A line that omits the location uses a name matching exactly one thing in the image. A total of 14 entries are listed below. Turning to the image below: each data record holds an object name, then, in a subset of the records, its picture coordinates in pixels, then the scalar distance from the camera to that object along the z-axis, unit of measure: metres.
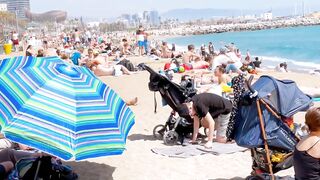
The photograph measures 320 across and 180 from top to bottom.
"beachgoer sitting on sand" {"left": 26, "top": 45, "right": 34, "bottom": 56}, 13.36
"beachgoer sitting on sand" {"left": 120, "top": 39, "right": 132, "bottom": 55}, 24.12
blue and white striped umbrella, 3.93
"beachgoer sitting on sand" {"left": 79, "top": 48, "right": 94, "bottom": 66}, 15.75
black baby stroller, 6.82
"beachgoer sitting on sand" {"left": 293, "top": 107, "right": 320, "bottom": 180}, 3.69
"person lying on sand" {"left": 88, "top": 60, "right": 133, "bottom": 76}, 14.45
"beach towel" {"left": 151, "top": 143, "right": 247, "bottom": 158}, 6.36
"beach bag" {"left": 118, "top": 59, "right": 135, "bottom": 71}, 15.93
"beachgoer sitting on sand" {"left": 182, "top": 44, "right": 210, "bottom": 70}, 15.44
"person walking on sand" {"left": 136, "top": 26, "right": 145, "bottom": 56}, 22.94
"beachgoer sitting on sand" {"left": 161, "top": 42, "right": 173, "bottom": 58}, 23.42
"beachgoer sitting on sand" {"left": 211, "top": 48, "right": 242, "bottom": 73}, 13.32
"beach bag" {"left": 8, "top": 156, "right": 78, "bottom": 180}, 4.55
